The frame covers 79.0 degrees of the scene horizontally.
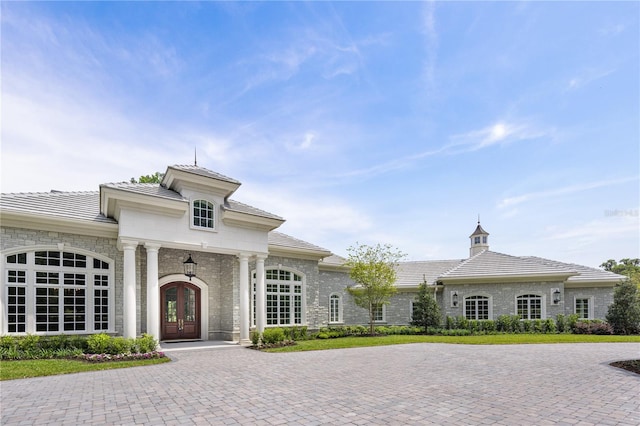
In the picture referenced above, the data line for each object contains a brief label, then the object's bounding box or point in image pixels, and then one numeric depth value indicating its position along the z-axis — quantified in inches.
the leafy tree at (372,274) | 761.6
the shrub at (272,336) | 530.3
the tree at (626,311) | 768.9
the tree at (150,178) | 1101.7
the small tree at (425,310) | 828.0
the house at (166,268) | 455.2
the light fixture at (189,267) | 550.0
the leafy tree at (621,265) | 2004.2
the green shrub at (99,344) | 421.1
